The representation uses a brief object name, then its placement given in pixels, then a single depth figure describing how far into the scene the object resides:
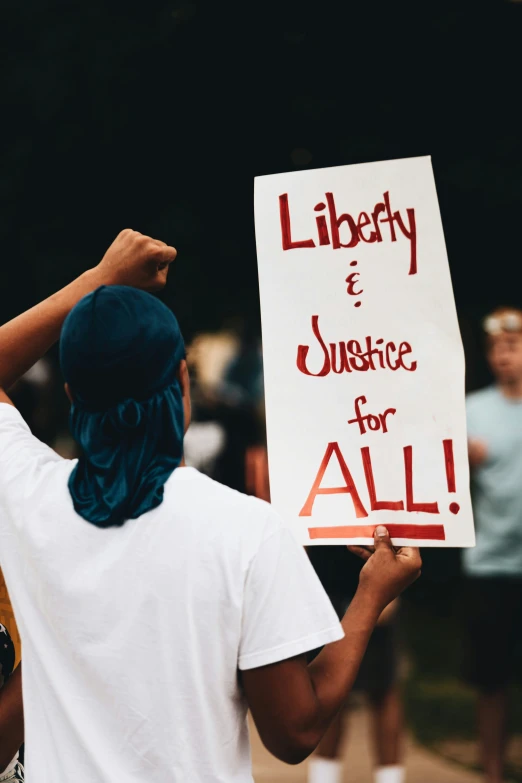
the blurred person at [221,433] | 8.34
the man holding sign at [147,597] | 3.49
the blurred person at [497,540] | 6.78
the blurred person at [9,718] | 3.74
